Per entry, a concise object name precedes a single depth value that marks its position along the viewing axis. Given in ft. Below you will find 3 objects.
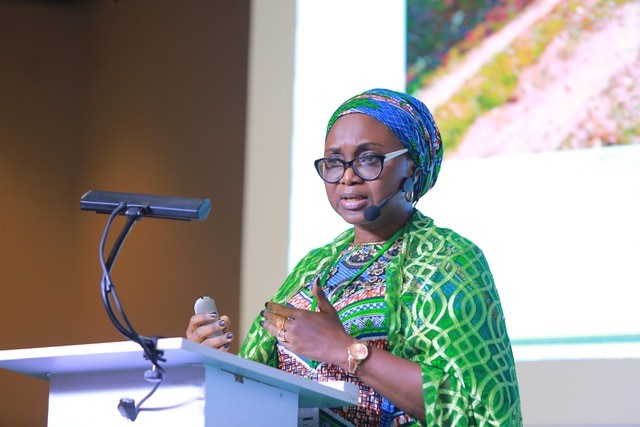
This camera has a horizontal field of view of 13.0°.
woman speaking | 15.56
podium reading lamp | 14.45
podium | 14.52
